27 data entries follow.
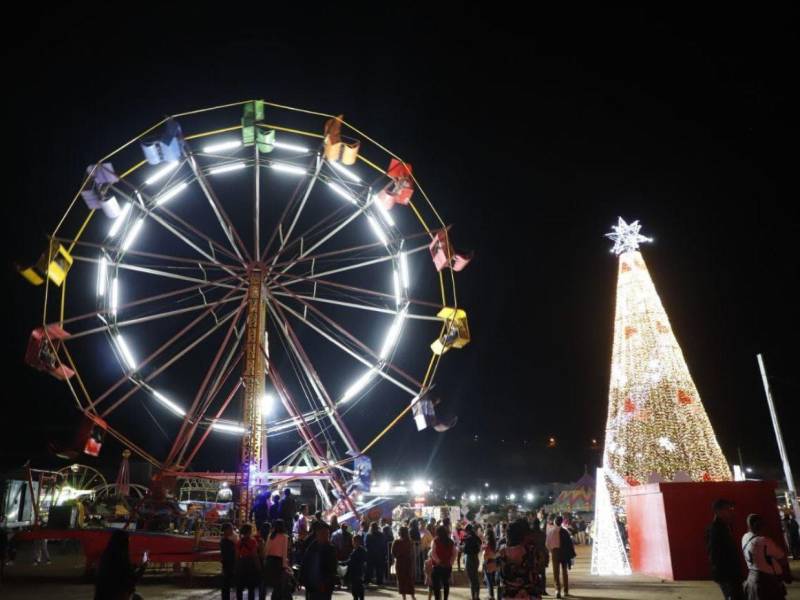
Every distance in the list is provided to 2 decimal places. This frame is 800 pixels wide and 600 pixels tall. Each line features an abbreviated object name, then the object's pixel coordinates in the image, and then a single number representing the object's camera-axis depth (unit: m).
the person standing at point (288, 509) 14.14
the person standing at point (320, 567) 7.35
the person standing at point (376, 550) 14.17
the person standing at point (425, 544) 16.11
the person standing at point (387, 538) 15.64
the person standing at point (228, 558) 9.68
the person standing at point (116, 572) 5.50
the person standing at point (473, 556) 11.71
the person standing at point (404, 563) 10.84
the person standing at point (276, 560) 8.95
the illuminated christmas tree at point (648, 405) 19.02
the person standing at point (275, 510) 14.88
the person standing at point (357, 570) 9.92
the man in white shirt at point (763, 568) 6.59
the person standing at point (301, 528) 14.13
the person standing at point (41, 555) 20.28
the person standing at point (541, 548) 10.90
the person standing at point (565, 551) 12.48
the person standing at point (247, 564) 9.12
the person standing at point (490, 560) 11.36
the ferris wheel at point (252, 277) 17.22
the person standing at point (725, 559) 7.51
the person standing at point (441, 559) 10.57
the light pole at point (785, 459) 18.00
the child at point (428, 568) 11.09
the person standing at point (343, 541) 11.43
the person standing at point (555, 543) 12.55
